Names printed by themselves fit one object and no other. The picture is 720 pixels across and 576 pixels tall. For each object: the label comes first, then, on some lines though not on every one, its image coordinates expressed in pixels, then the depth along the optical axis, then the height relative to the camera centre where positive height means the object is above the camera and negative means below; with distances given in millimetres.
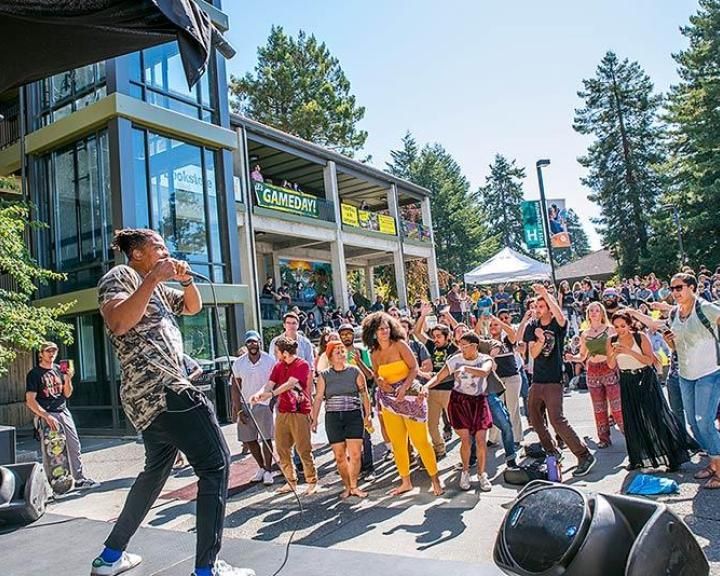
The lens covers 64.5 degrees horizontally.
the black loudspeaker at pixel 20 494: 4348 -850
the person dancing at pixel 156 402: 2633 -159
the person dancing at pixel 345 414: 5414 -622
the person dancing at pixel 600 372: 6016 -545
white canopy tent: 16969 +1782
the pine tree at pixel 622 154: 36344 +10845
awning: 2346 +1541
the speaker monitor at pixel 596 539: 1993 -784
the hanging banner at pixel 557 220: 16688 +3149
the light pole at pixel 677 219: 27016 +4530
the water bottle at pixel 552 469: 4535 -1124
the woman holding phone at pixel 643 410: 5084 -850
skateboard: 6395 -876
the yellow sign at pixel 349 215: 21047 +4937
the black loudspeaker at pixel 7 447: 5035 -542
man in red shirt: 5738 -634
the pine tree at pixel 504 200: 62094 +14429
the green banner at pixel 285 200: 16938 +4865
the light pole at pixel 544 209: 15789 +3416
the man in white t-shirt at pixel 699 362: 4527 -420
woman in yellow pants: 5262 -483
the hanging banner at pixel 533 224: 17062 +3113
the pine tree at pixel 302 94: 32406 +15022
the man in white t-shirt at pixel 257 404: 6316 -477
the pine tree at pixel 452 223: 46906 +9347
